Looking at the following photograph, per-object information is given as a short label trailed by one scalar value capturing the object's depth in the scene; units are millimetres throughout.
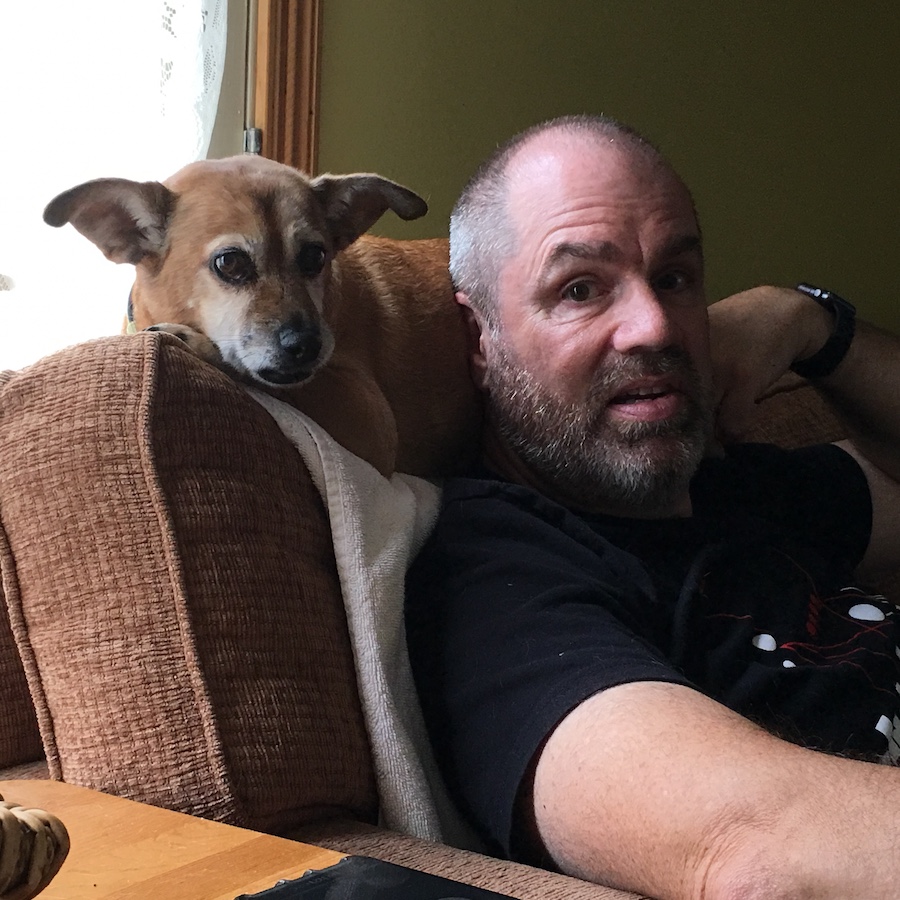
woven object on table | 339
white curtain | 1490
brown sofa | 770
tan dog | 1179
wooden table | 527
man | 681
